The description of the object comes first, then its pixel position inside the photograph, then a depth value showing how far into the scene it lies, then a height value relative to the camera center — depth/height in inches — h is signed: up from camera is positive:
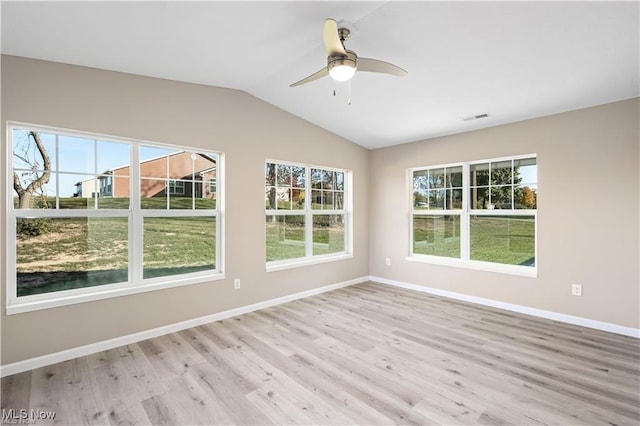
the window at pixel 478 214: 160.6 -0.6
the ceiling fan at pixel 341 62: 79.4 +44.4
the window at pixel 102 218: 106.8 -1.7
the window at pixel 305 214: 176.4 -0.4
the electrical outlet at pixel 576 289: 141.0 -35.1
